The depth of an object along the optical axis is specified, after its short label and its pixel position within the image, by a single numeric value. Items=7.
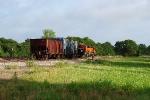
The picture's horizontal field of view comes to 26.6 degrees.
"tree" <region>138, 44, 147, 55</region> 163.50
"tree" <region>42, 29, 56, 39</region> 91.31
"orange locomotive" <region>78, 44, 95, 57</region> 55.09
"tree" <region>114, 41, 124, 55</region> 131.65
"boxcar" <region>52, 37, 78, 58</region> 43.38
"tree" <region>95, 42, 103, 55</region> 97.91
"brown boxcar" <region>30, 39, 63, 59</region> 34.55
